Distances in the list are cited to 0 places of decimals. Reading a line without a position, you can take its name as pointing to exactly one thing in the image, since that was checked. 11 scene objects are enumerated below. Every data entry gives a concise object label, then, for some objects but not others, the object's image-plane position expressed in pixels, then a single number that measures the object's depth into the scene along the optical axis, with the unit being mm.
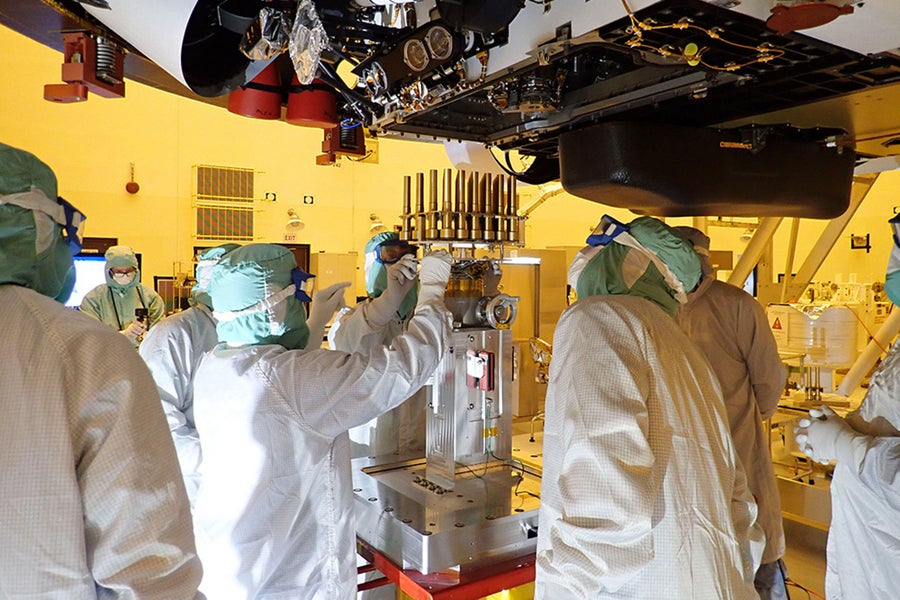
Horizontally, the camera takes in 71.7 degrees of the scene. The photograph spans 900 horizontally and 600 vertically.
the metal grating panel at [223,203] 6324
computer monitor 5039
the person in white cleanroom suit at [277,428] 1605
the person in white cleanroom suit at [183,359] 2295
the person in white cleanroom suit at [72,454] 867
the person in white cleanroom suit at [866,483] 1747
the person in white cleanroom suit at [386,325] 2252
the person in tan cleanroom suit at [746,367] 2338
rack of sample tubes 2023
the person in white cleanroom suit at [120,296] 4156
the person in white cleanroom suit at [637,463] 1257
